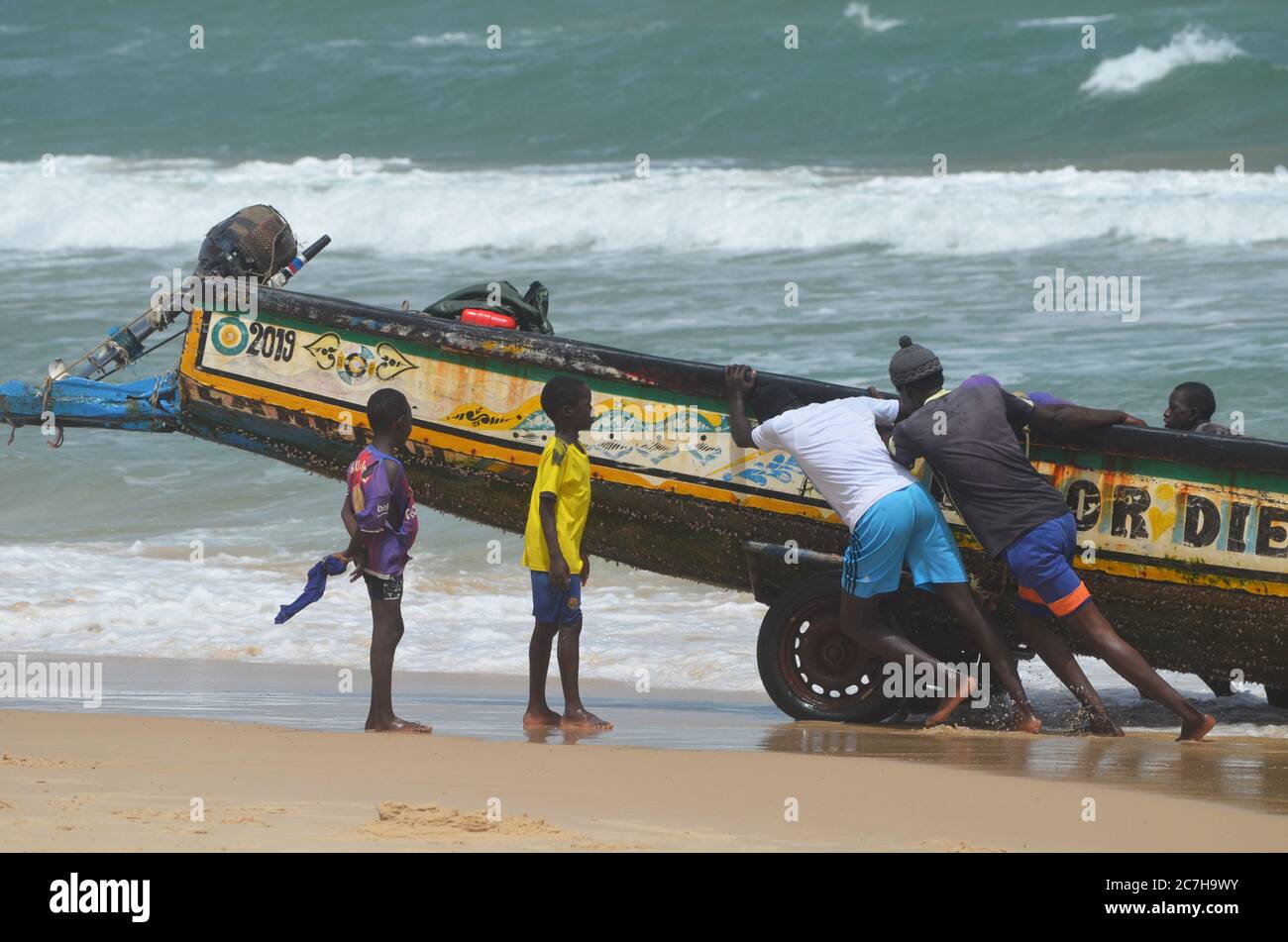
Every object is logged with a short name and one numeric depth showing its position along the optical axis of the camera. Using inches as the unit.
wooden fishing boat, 510.6
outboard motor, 604.7
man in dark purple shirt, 487.8
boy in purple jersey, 496.1
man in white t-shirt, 495.2
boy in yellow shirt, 502.0
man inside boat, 537.6
